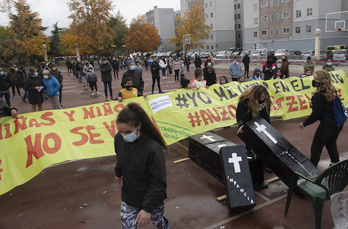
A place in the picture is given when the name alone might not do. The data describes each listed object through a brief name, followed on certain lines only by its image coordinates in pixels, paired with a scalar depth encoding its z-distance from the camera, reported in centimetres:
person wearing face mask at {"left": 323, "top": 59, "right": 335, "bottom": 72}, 1082
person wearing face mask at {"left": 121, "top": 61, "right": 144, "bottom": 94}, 913
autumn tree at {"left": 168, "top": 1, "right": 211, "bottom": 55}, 4947
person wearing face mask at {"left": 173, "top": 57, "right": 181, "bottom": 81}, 1936
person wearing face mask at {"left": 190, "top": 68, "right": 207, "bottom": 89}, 834
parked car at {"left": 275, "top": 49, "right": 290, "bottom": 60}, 4018
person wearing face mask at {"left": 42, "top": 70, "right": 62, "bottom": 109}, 983
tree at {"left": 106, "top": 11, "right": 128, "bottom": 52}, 5878
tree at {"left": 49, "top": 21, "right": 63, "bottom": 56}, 6162
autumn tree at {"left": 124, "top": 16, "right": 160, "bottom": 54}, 5088
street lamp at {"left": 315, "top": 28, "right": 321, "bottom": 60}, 2226
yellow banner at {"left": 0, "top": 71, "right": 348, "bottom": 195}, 483
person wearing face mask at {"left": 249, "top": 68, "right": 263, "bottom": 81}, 977
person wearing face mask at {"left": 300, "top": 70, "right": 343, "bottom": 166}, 432
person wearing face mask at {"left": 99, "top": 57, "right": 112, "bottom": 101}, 1311
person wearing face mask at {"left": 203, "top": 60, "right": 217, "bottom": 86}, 1071
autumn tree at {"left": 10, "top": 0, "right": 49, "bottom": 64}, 3741
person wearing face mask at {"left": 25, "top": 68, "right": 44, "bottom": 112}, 1014
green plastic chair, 323
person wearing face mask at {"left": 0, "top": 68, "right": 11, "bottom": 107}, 1227
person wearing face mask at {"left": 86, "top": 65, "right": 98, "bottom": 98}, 1410
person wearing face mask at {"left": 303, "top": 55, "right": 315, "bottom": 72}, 1279
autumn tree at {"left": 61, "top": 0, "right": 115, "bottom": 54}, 3812
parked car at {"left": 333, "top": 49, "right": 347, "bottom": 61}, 2887
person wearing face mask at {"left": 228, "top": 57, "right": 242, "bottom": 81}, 1225
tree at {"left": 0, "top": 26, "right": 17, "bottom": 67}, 3772
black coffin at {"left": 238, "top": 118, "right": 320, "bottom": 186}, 397
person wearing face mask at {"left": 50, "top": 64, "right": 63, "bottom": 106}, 1334
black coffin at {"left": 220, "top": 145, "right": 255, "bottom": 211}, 395
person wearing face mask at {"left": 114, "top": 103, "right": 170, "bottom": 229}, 249
